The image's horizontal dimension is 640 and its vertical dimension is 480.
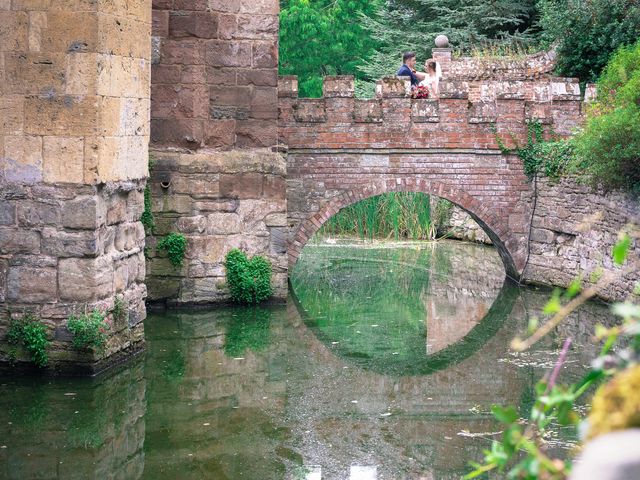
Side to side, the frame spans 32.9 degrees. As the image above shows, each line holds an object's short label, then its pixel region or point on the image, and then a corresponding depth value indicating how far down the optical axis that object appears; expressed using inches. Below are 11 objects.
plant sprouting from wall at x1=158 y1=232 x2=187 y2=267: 492.7
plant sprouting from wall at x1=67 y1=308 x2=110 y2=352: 338.3
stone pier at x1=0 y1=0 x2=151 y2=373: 336.5
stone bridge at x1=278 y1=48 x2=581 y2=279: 576.7
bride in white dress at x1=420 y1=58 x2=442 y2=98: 631.8
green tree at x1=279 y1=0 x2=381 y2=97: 1176.2
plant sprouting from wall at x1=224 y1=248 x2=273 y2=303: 498.3
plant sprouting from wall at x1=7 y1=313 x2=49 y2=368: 340.8
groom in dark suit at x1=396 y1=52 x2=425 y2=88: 619.5
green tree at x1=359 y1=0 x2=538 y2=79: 965.2
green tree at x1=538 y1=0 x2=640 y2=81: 682.2
